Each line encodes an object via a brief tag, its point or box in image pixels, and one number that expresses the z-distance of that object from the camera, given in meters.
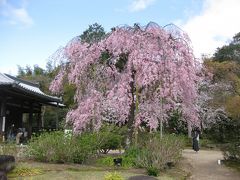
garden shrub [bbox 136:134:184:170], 8.20
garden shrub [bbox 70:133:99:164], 8.50
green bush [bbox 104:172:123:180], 5.65
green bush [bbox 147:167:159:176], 7.63
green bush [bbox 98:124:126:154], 9.88
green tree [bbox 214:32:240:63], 26.11
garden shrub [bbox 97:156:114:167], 8.74
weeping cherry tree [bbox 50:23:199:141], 9.16
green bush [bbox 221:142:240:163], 10.55
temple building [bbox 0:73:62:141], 12.36
